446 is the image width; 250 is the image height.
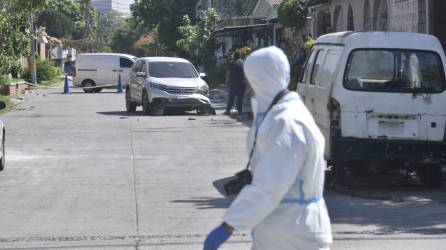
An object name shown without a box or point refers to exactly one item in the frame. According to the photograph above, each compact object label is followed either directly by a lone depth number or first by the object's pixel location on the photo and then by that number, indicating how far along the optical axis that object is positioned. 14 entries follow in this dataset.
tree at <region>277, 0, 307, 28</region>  36.91
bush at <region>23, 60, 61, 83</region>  59.94
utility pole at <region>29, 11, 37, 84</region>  52.22
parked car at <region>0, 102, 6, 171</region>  14.62
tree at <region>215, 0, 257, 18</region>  56.50
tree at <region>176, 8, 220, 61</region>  52.09
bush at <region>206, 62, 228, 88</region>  44.34
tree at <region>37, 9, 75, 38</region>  93.50
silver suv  26.03
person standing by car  25.39
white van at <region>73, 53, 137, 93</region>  45.75
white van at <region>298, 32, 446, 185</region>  12.03
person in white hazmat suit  4.39
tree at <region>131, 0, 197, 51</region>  70.75
